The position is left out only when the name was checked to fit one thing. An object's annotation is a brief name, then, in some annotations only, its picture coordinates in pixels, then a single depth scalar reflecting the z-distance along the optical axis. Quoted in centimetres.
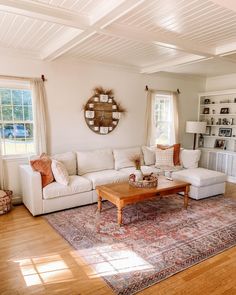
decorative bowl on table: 347
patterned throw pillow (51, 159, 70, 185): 367
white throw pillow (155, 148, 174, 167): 503
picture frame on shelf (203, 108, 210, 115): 638
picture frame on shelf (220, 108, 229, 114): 590
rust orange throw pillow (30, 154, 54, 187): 361
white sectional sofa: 351
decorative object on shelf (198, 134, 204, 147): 653
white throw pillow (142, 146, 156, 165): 512
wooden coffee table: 313
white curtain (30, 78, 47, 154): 404
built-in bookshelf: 583
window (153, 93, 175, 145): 585
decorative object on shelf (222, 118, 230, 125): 588
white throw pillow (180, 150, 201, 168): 499
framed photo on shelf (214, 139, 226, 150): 600
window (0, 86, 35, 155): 396
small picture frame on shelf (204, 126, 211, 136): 638
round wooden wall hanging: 471
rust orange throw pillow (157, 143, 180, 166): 509
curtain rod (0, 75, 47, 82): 374
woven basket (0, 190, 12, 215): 355
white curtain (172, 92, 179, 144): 591
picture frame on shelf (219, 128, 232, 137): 584
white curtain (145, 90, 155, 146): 548
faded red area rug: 229
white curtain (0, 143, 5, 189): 388
